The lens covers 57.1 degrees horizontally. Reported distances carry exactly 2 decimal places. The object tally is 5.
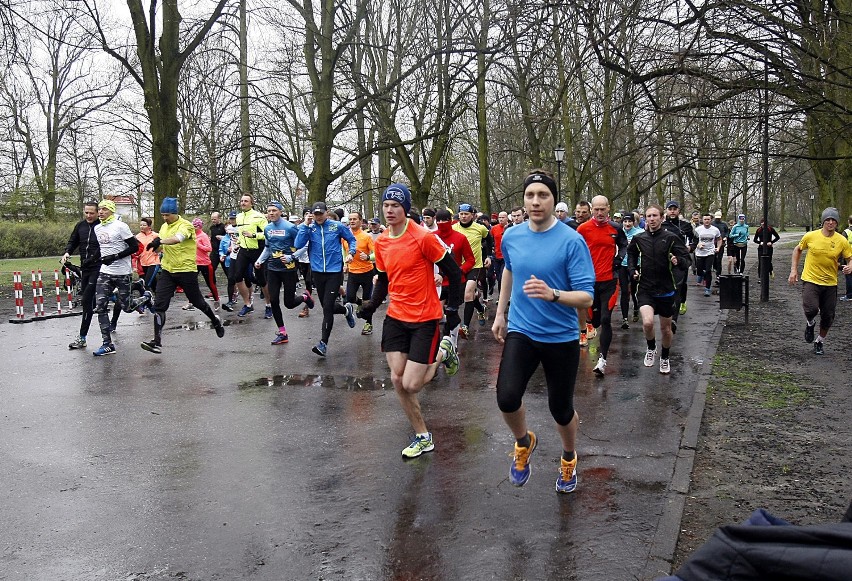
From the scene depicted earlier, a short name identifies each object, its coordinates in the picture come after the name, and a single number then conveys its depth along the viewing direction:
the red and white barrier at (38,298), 15.20
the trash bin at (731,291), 13.59
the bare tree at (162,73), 18.20
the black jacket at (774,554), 1.61
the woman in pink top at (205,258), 15.66
